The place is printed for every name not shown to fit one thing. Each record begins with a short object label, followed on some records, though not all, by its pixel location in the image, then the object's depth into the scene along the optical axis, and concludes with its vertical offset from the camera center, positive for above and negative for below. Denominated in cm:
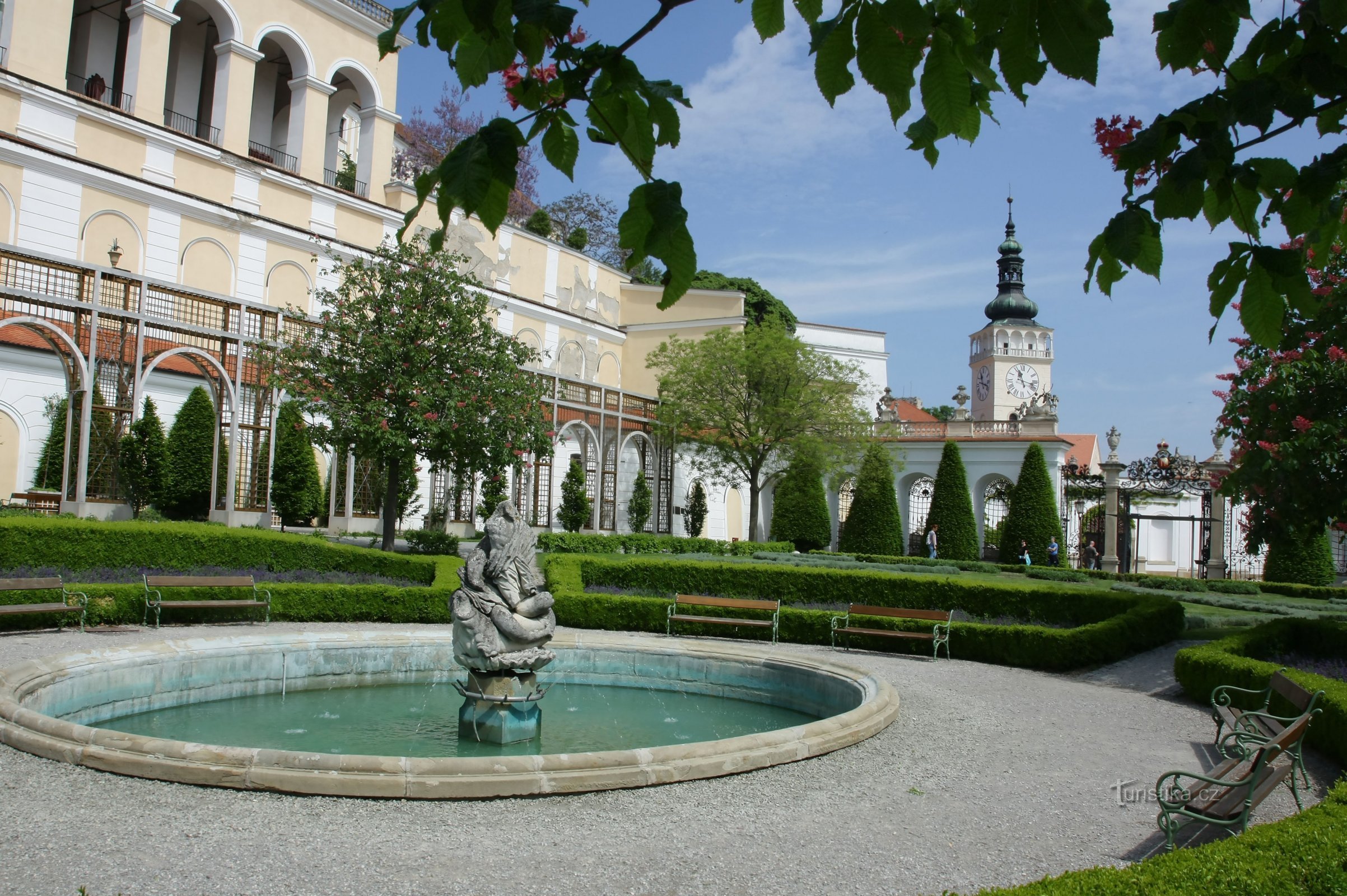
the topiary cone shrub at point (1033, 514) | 3306 +83
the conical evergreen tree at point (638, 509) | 3328 +40
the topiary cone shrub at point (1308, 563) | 2856 -39
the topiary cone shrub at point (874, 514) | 3528 +62
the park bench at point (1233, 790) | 558 -143
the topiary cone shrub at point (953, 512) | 3469 +79
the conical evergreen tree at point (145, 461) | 1948 +74
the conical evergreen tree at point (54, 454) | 2123 +90
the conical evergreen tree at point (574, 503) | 3031 +45
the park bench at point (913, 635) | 1393 -137
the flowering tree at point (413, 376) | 1972 +272
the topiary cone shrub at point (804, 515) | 3684 +47
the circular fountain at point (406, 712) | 624 -171
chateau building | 1986 +792
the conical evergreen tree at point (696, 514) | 3753 +35
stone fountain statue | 855 -103
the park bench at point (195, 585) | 1345 -116
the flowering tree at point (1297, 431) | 1280 +157
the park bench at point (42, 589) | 1186 -127
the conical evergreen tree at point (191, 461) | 2088 +86
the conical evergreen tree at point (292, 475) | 2356 +71
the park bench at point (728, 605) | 1507 -121
